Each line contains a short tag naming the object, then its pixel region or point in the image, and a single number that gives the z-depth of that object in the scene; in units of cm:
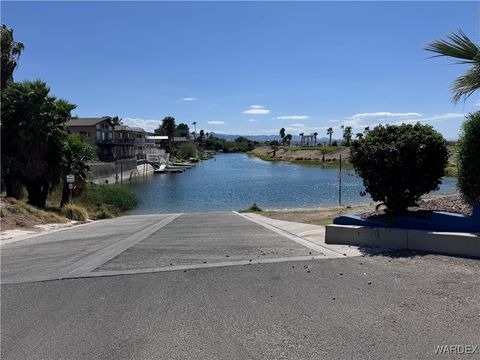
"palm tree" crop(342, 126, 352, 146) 16988
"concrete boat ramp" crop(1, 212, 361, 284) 775
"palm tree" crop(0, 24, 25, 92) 2978
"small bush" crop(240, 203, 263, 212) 2930
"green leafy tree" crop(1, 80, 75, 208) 2562
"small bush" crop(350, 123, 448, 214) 863
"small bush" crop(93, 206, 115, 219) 2972
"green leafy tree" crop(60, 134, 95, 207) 2797
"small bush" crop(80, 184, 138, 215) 3450
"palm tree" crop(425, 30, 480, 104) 775
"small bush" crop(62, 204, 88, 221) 2506
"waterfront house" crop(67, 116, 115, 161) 9388
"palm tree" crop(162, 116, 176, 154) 16988
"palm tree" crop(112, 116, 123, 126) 12791
